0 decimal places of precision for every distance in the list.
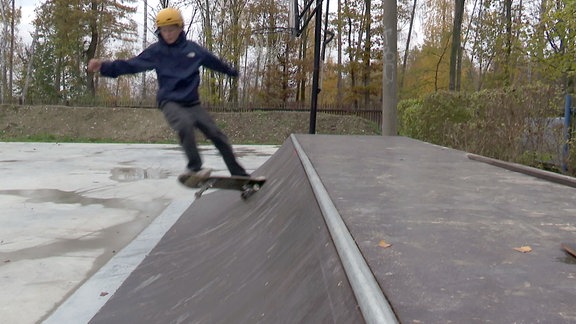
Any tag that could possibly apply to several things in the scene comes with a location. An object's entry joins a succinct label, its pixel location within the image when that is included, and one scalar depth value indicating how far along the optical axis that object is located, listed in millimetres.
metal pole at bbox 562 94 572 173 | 7559
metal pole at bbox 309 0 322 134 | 9734
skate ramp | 1542
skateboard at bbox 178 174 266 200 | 3871
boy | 3748
